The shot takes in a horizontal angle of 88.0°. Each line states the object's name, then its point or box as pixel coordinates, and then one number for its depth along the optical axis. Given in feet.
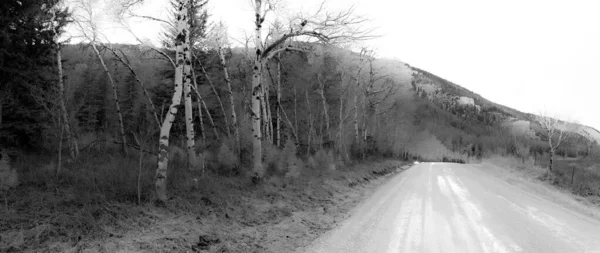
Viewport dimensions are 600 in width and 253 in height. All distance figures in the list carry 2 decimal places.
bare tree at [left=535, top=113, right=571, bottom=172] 114.83
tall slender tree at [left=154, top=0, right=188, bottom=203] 23.44
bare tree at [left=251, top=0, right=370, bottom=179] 32.96
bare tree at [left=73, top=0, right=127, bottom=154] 55.11
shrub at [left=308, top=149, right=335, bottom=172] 55.47
